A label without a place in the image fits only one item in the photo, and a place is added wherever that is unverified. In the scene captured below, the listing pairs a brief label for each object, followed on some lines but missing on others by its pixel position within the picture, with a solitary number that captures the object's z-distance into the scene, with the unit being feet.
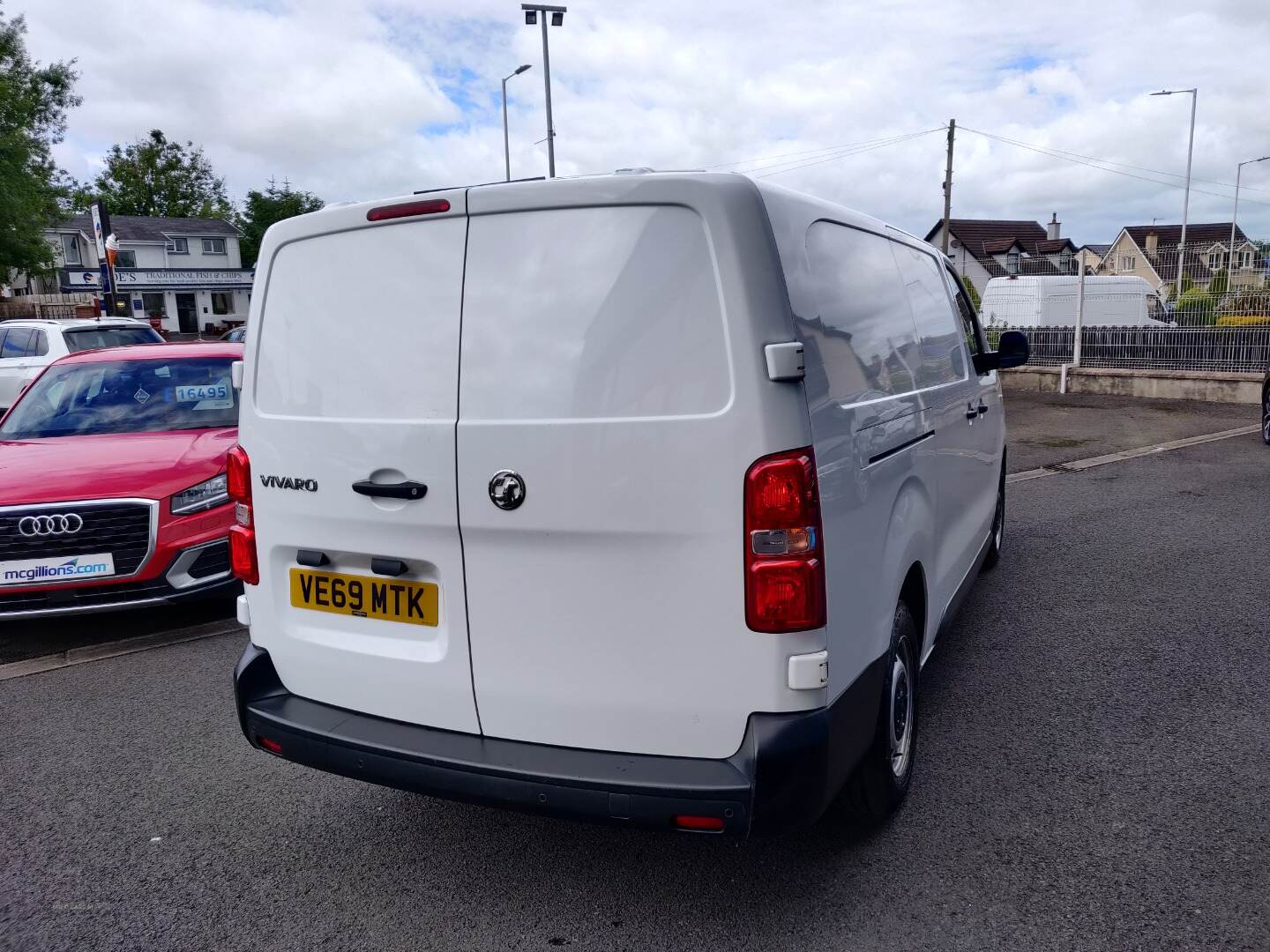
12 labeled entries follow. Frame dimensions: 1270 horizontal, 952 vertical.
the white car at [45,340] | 45.52
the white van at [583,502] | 7.84
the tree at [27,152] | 114.52
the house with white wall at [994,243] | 223.30
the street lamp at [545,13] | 84.64
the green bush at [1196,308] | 52.24
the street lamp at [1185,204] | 51.61
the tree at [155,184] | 269.64
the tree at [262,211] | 260.01
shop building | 215.10
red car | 16.76
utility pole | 129.70
